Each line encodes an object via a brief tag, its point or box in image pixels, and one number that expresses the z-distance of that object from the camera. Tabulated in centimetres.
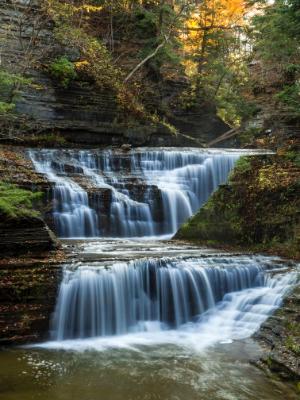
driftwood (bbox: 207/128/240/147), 2226
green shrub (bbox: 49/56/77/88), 1781
